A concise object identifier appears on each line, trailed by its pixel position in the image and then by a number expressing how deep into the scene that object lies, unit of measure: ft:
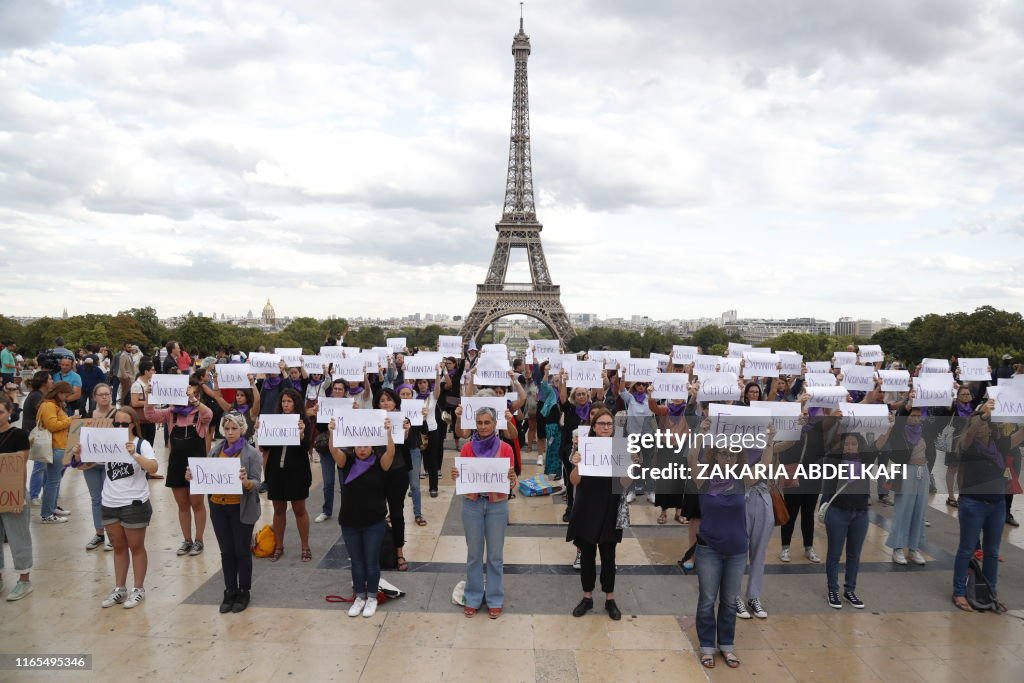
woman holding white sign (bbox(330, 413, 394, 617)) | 18.69
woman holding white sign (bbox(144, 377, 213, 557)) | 23.17
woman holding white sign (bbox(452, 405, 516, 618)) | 19.13
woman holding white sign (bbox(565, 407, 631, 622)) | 18.66
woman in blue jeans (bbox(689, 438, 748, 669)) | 16.76
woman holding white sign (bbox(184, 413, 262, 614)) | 19.38
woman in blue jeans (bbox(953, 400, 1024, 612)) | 19.67
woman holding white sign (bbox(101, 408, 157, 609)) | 19.25
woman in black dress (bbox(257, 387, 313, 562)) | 22.52
